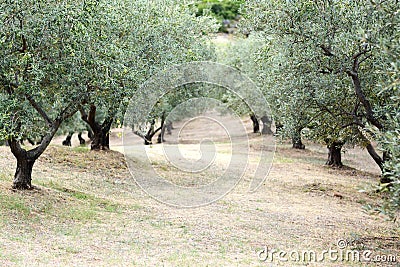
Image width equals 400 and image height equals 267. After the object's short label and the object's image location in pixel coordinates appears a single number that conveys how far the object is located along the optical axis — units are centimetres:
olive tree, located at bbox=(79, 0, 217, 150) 1484
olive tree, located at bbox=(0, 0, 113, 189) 1262
